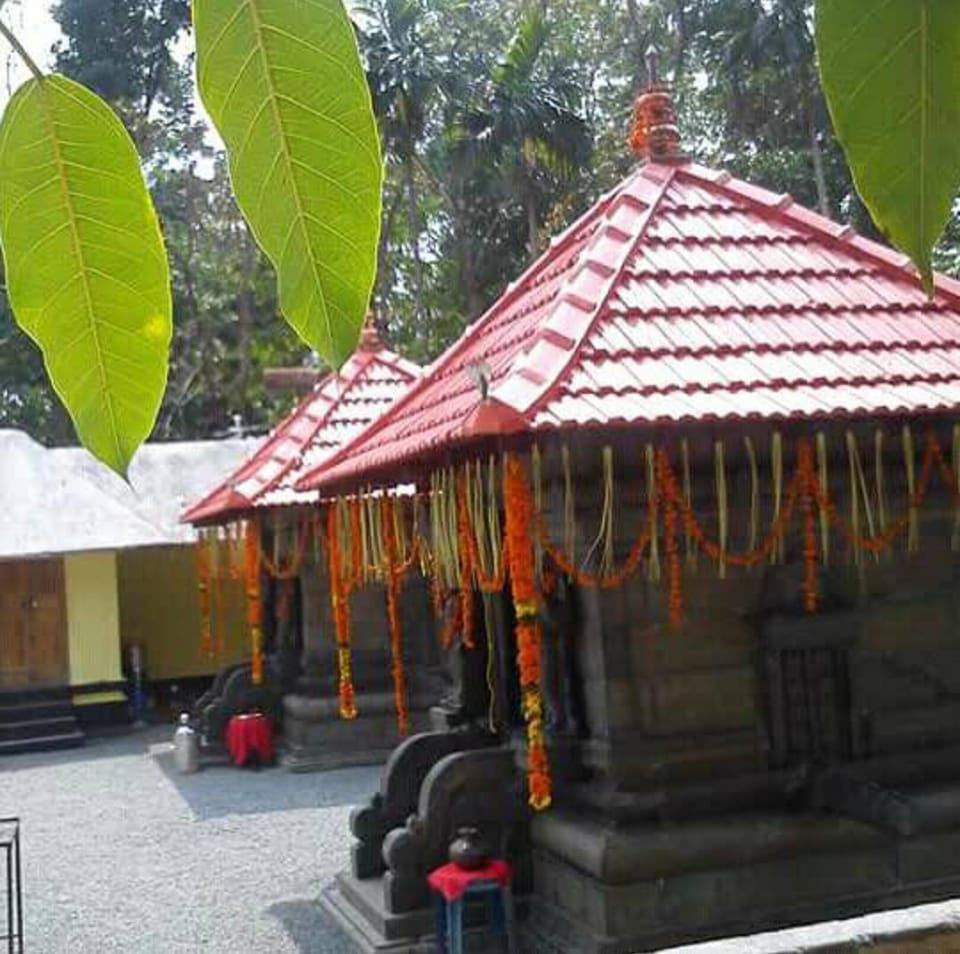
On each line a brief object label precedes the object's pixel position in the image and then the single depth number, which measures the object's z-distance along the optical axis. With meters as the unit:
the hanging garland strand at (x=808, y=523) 4.58
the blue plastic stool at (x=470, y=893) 4.89
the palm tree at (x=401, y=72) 16.20
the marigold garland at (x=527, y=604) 4.38
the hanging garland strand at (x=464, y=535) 5.08
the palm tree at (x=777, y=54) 17.80
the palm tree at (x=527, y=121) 17.36
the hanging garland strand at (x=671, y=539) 4.50
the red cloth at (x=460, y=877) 4.90
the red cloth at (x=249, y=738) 10.17
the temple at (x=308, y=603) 9.60
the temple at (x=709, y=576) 4.44
